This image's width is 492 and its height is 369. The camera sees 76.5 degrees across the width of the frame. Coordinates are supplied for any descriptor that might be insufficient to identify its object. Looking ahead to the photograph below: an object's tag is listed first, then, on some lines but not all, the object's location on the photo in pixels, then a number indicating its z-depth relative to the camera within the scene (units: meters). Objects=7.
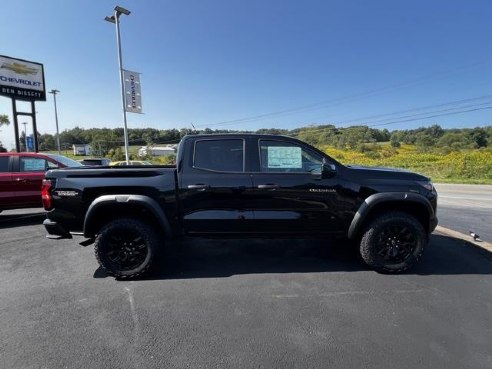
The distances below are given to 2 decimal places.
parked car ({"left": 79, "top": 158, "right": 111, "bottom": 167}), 9.92
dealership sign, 15.50
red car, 7.28
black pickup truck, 3.96
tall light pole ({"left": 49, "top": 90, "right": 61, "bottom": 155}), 41.11
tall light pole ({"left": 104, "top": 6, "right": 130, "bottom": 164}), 13.96
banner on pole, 15.12
